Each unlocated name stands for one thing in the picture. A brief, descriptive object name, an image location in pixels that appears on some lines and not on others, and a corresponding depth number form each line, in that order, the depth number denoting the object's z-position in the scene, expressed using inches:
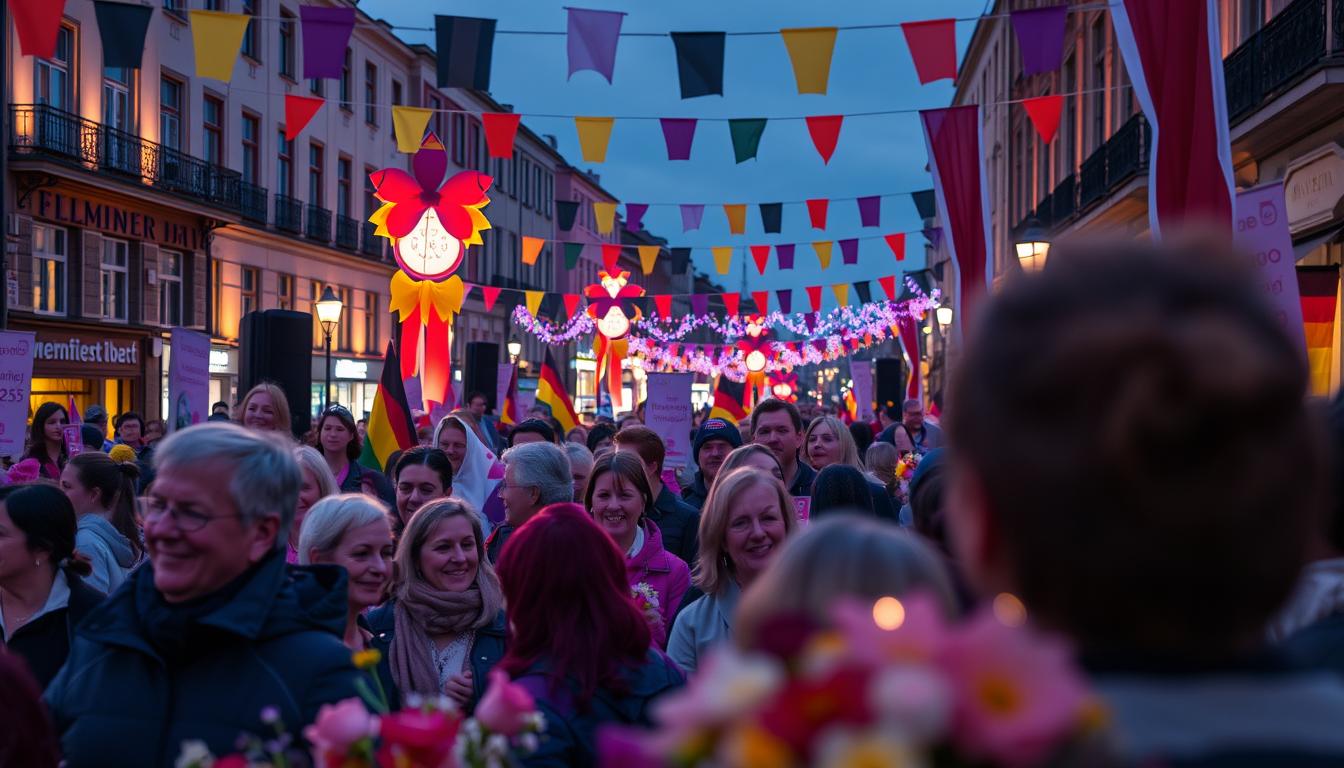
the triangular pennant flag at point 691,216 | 885.4
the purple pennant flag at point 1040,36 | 438.9
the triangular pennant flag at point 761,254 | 999.0
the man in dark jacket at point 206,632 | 106.0
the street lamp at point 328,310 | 818.2
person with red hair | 129.3
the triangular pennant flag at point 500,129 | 538.4
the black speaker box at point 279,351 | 487.5
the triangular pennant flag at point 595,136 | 555.2
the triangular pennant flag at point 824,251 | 1010.1
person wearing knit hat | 347.3
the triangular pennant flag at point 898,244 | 949.9
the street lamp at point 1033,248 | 655.8
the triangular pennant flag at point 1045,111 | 538.0
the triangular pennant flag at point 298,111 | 488.4
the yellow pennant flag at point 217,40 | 398.3
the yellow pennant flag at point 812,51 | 436.1
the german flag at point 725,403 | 659.0
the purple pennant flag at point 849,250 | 1002.7
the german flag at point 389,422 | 404.5
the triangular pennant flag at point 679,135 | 573.6
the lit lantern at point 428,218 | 487.8
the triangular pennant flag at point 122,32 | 395.5
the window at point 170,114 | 1088.2
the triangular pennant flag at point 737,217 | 840.9
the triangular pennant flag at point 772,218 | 852.6
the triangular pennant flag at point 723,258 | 1003.9
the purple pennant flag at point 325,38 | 434.3
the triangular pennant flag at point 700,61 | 460.8
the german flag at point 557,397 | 662.5
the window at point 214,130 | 1176.8
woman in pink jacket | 234.4
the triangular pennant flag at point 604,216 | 823.1
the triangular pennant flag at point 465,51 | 456.1
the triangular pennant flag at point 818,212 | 808.3
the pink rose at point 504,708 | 82.1
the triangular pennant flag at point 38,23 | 348.5
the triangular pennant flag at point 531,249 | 881.5
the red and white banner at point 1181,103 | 259.4
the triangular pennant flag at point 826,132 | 538.9
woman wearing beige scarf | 176.2
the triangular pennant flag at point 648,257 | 1023.9
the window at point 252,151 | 1264.8
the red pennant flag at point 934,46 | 435.8
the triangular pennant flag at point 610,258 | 1159.3
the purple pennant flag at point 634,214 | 856.3
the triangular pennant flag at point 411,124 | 534.0
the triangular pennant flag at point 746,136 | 572.4
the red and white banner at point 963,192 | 435.8
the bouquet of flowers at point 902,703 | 39.0
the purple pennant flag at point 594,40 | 442.9
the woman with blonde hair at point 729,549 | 186.7
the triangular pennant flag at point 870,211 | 854.2
